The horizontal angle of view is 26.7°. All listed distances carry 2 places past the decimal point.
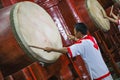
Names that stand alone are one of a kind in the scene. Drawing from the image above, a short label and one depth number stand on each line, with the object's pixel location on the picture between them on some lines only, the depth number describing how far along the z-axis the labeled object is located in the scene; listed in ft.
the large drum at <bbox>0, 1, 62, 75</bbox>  9.62
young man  12.11
